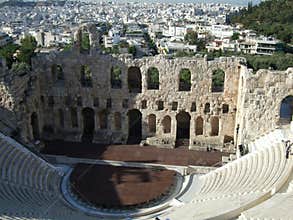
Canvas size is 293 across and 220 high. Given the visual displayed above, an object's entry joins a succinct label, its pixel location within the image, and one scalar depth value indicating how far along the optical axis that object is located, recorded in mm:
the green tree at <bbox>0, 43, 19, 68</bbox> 48153
